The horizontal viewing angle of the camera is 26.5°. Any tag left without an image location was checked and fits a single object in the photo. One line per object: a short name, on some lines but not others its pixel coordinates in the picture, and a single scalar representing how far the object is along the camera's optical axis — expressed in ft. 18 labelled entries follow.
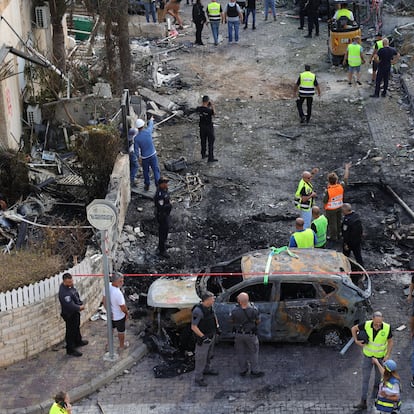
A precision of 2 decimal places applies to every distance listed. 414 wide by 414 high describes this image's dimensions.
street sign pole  40.93
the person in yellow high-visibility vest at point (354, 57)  77.05
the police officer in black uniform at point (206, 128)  63.46
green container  91.66
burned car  43.09
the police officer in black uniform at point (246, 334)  40.78
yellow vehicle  82.43
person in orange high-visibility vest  52.65
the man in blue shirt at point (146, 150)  58.70
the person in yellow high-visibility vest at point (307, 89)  69.97
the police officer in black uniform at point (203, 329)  40.63
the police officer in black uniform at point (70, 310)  42.50
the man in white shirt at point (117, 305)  43.04
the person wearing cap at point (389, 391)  36.24
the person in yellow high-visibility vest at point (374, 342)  38.45
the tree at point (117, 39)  71.46
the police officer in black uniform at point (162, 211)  51.83
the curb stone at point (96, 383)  40.50
